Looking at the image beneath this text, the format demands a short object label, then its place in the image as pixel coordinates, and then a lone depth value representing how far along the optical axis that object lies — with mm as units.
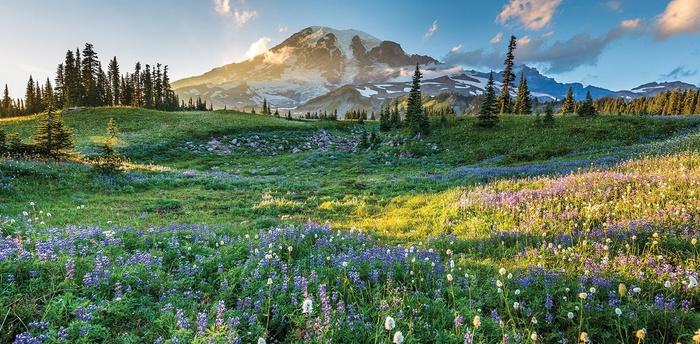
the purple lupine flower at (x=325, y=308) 4332
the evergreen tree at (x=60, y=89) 96500
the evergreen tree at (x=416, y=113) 49312
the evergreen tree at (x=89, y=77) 96250
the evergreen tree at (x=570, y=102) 78250
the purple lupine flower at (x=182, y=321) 4223
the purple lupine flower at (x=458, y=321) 4245
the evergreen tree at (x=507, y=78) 75562
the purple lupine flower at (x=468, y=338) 3922
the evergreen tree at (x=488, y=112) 47156
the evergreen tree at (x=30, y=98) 112812
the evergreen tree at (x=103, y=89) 100362
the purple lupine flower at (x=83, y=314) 4223
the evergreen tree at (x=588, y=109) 46941
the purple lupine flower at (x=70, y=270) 5062
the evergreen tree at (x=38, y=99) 110531
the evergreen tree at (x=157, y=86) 114938
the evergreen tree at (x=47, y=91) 98625
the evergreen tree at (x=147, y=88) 111562
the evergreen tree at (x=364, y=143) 47375
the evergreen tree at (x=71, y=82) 92375
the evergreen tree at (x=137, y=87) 111375
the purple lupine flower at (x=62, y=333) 3803
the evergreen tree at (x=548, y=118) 43347
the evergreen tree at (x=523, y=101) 78250
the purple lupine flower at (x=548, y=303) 5082
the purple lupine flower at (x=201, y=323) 3930
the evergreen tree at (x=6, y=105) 119688
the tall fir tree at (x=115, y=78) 114438
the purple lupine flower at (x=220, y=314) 4152
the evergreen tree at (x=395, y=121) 66838
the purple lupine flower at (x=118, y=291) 4811
